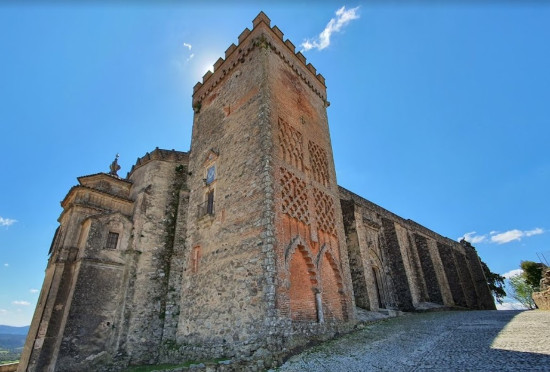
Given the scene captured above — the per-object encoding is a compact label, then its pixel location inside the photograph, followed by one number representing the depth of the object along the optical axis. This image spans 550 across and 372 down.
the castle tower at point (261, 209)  8.30
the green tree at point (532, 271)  22.35
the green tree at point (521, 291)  34.31
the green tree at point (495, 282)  28.75
